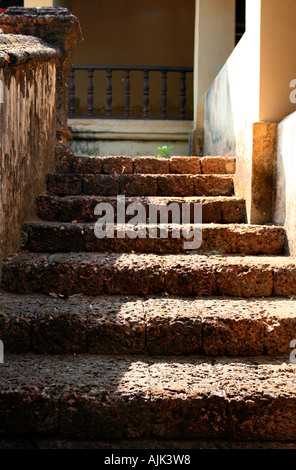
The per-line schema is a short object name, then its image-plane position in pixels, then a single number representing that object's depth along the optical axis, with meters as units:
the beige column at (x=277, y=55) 3.37
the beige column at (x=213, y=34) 6.01
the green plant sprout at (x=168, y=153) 6.85
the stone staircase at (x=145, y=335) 1.92
